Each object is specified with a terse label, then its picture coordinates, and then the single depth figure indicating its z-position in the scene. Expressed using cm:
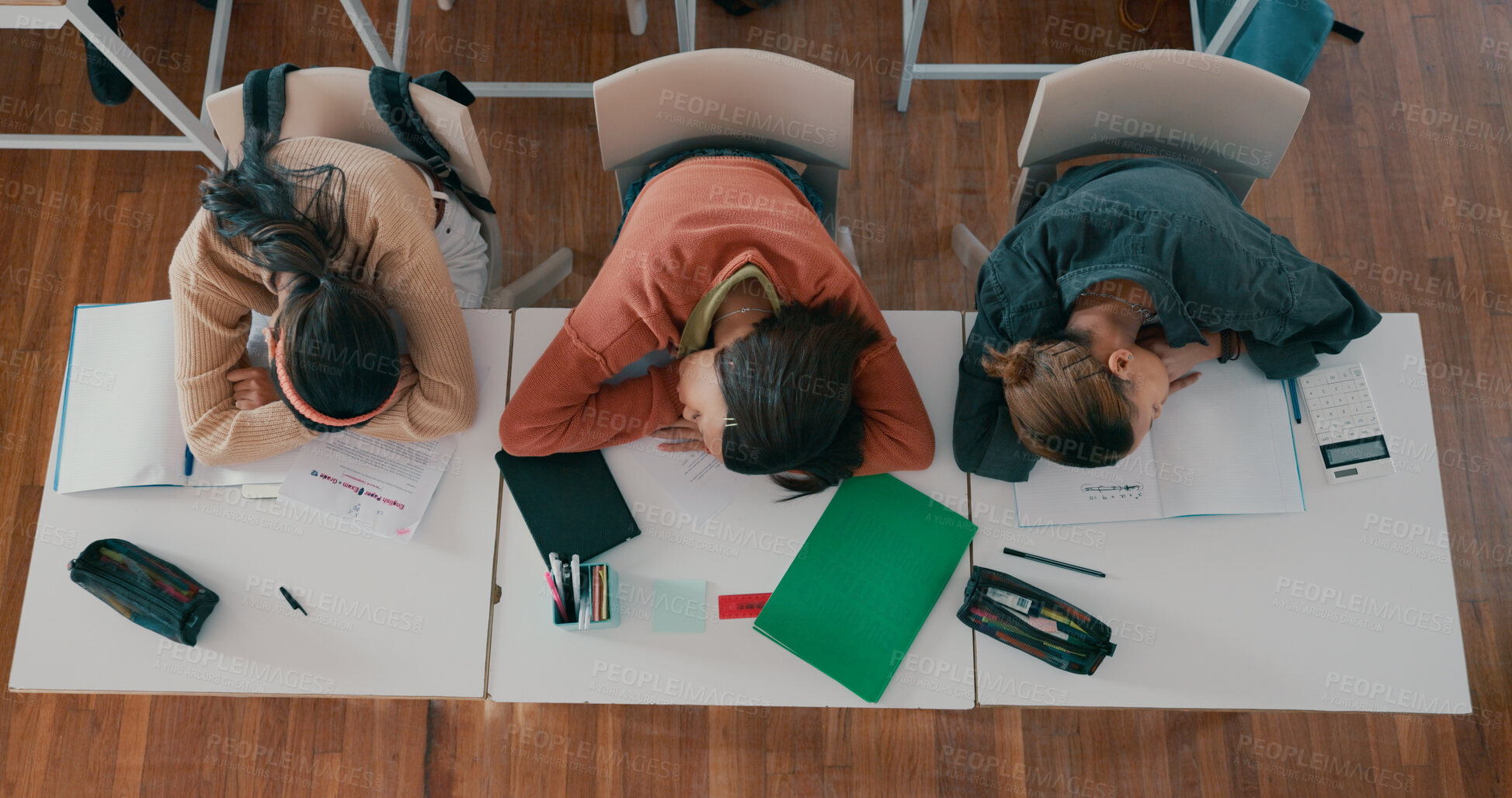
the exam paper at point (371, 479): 155
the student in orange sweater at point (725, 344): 131
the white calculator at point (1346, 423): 154
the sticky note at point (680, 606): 151
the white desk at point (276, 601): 149
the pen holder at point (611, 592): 149
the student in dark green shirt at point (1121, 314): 136
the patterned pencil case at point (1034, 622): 146
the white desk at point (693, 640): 149
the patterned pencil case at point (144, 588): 146
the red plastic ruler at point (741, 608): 151
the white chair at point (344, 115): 154
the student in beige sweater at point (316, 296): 136
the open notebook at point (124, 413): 155
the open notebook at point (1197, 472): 152
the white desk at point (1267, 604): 147
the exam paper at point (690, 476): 156
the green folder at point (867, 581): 148
